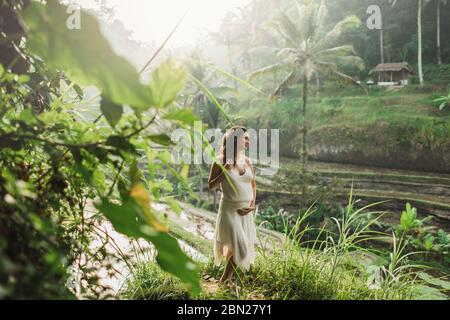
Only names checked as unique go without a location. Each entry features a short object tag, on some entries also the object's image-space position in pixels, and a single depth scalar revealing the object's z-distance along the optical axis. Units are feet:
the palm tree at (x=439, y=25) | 67.35
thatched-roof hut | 67.77
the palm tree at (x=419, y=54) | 62.90
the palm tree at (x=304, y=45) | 47.47
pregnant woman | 8.68
